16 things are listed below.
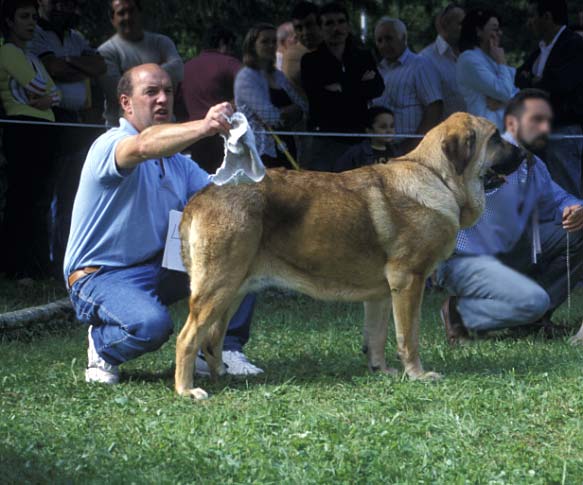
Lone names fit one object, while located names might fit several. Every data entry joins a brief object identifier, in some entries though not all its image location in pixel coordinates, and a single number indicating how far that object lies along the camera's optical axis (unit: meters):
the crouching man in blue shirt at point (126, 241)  6.25
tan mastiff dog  6.07
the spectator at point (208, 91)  10.27
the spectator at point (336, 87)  10.25
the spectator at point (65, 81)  9.99
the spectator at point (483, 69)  10.30
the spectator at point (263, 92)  10.03
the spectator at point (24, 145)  9.40
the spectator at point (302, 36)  10.70
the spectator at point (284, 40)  11.25
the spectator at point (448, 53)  10.86
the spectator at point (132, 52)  10.40
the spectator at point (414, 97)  10.66
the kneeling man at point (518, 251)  7.61
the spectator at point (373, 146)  10.07
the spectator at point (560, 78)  9.95
